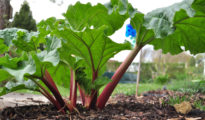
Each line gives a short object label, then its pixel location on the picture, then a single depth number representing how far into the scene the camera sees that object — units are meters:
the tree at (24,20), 9.55
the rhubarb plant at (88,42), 1.19
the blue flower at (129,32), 3.15
